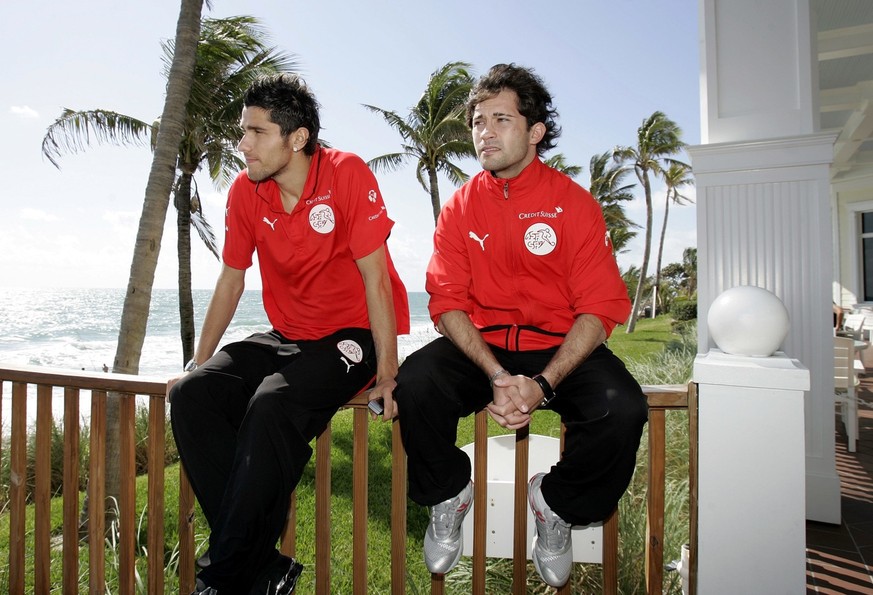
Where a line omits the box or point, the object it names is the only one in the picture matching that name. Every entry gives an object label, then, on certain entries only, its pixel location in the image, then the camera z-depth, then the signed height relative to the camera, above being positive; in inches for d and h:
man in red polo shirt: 55.4 -3.6
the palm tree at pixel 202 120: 396.5 +151.6
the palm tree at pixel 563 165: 1042.7 +292.1
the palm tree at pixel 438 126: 644.1 +223.6
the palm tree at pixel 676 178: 1013.2 +249.7
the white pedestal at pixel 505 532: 65.9 -29.1
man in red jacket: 59.1 -3.6
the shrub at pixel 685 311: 840.3 -9.1
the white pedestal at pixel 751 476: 57.5 -19.0
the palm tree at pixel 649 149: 953.9 +291.1
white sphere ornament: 61.2 -2.2
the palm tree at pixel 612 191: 1093.8 +243.8
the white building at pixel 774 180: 124.6 +30.0
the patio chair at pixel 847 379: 173.6 -25.1
